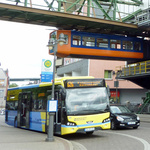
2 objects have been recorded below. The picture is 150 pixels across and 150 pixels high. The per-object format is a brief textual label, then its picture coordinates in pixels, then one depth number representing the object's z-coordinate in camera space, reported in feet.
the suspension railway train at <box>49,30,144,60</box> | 93.61
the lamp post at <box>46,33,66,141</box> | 36.09
